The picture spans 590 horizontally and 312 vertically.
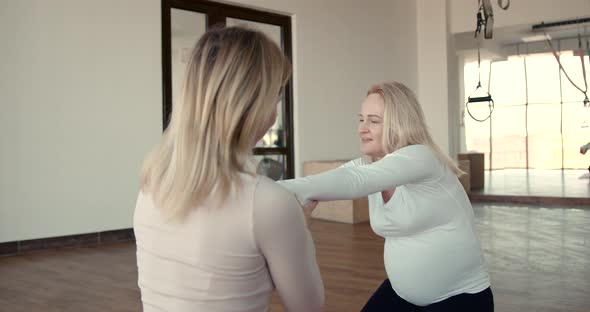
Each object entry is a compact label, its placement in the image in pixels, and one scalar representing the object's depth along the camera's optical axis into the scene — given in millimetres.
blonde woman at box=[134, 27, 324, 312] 879
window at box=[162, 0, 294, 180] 6434
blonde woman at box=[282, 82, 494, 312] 1656
